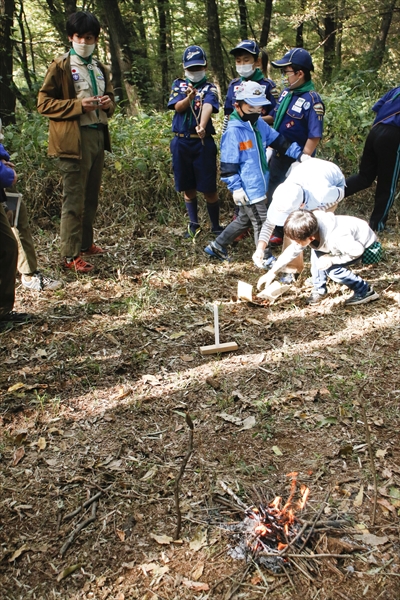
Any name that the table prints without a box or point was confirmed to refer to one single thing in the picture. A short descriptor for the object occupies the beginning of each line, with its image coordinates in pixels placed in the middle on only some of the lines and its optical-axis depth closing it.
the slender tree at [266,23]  13.02
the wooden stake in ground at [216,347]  3.72
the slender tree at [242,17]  13.71
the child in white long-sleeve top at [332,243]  3.93
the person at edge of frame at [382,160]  5.05
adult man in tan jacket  4.38
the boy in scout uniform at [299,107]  4.72
